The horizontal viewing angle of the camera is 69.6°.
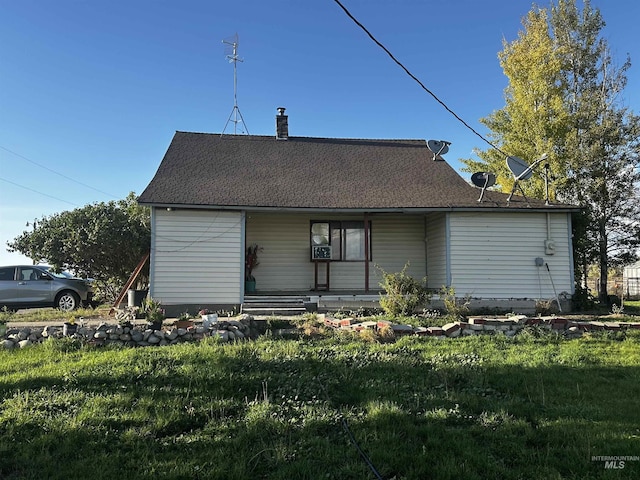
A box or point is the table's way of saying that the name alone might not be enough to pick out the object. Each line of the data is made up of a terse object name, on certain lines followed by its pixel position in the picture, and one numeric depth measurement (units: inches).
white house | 453.1
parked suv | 507.8
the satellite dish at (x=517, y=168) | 494.0
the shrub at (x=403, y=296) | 397.4
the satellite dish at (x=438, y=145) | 587.5
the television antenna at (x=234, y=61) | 666.8
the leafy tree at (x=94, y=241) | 608.7
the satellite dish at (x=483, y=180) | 495.8
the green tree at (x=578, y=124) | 620.7
